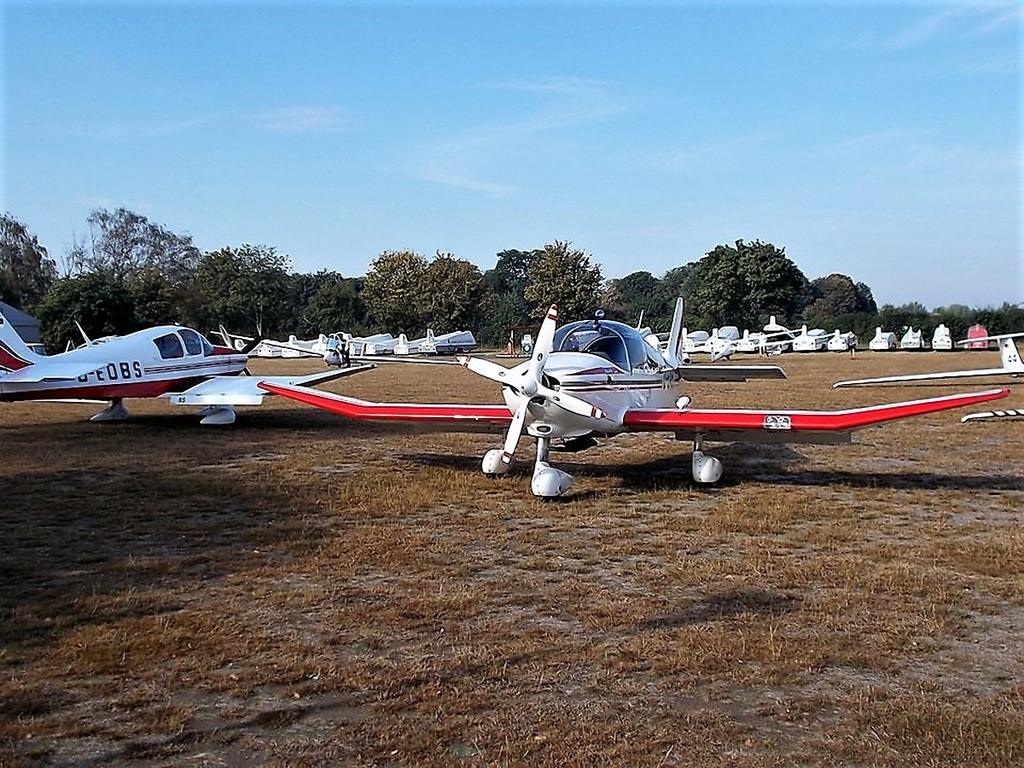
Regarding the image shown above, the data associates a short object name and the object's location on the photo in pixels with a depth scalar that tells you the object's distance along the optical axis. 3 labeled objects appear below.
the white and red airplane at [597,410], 8.65
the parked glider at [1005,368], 18.12
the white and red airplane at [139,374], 13.59
